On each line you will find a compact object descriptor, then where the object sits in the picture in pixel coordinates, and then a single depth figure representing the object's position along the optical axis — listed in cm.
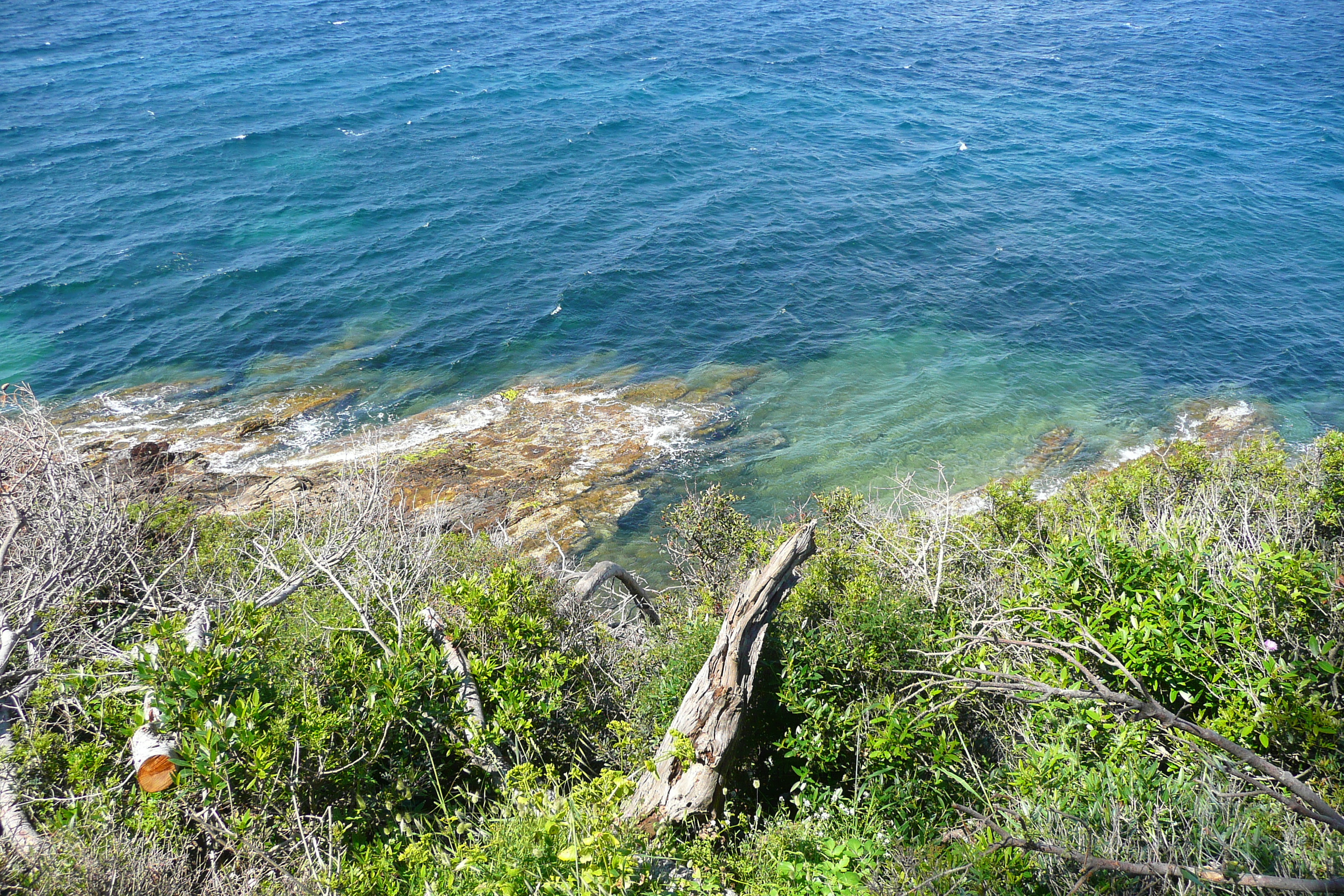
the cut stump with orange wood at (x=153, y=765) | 591
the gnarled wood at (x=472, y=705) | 676
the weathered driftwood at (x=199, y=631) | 713
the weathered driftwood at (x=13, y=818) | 556
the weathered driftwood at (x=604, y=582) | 1002
